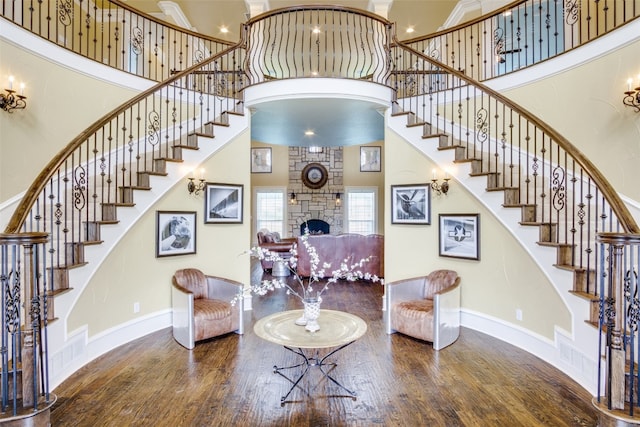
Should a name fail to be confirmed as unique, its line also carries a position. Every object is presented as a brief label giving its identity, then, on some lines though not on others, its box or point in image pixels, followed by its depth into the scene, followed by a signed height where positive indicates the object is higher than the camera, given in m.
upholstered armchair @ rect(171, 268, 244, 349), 3.99 -1.19
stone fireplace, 12.20 +0.64
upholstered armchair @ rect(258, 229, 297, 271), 8.48 -0.89
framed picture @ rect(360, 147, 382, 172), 12.27 +1.82
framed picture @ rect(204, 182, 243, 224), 5.00 +0.10
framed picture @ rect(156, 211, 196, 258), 4.52 -0.32
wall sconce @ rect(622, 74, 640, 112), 3.61 +1.23
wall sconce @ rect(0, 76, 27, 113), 3.68 +1.20
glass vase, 3.03 -0.90
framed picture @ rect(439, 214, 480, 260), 4.56 -0.34
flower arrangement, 3.02 -1.24
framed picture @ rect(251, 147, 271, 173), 12.31 +1.81
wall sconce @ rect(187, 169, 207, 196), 4.75 +0.34
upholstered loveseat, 7.64 -0.88
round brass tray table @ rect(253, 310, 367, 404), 2.80 -1.05
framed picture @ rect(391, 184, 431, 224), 5.02 +0.10
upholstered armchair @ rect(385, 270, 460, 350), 3.98 -1.20
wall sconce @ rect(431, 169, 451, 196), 4.76 +0.36
